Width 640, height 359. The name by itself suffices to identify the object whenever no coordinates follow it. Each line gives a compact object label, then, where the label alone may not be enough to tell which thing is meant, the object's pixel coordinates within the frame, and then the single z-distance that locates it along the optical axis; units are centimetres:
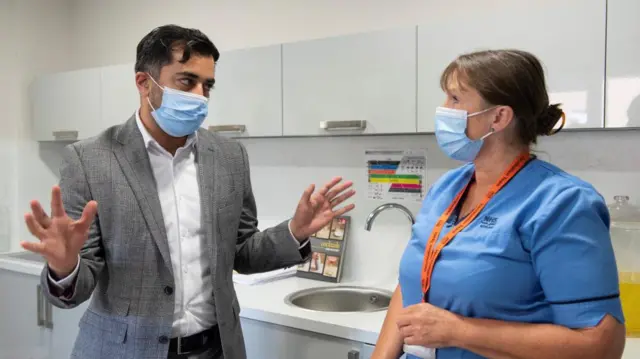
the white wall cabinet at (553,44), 175
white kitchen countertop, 187
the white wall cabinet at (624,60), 169
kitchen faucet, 221
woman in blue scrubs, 106
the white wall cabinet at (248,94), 243
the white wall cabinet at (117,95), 293
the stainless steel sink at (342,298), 241
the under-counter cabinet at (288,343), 194
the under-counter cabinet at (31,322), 289
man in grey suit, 140
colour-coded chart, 247
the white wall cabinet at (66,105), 311
